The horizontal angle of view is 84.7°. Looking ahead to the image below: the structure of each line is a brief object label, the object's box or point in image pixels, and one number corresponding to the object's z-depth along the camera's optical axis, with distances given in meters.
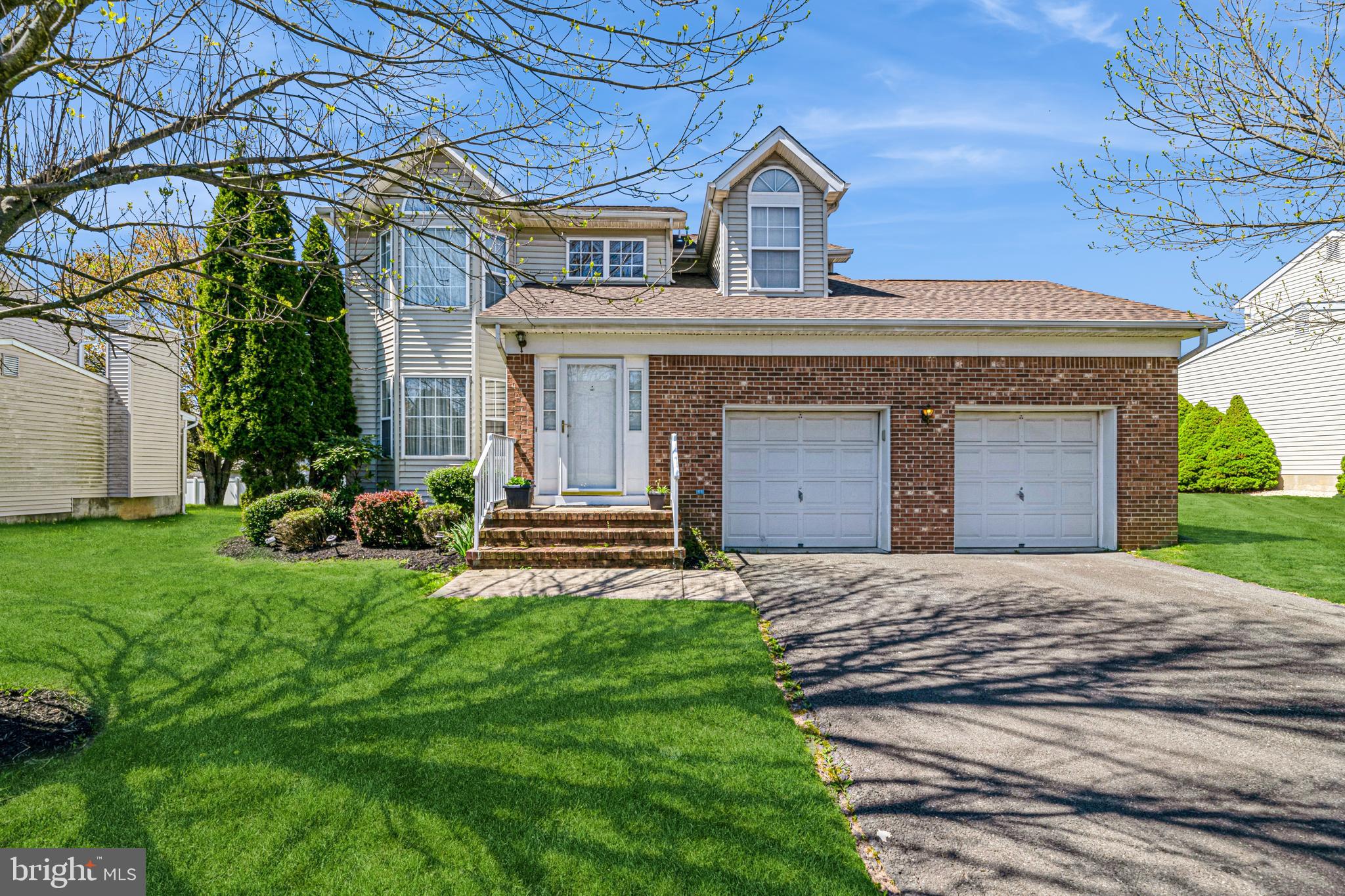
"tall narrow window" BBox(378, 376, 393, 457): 15.09
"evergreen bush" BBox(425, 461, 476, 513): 11.89
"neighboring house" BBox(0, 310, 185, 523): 13.40
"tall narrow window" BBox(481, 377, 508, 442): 15.05
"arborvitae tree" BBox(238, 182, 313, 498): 14.03
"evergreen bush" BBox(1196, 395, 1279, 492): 19.88
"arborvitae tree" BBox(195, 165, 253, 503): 13.88
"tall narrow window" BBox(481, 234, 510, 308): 13.06
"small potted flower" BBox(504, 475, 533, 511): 10.12
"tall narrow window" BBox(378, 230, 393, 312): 13.56
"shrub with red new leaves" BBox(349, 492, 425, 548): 10.95
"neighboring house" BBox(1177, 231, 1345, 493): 19.27
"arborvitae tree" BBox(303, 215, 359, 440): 14.74
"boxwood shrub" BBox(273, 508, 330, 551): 10.89
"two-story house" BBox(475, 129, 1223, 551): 11.16
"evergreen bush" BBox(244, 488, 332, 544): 11.50
